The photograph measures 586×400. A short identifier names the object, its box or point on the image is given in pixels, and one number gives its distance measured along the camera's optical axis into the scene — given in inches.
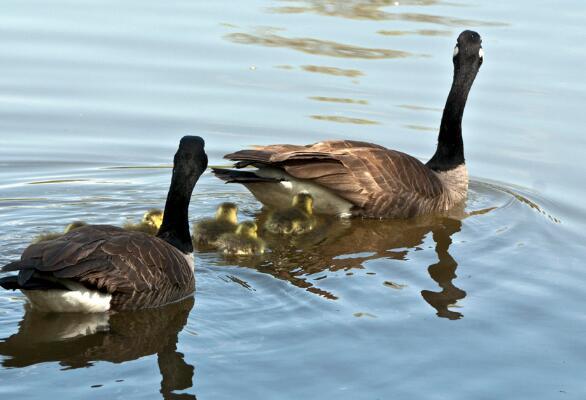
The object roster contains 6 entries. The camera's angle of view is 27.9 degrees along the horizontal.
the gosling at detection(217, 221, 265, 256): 434.3
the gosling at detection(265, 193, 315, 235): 466.0
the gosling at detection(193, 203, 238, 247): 445.7
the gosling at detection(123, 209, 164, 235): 449.7
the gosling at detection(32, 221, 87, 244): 403.9
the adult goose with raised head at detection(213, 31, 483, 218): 485.4
